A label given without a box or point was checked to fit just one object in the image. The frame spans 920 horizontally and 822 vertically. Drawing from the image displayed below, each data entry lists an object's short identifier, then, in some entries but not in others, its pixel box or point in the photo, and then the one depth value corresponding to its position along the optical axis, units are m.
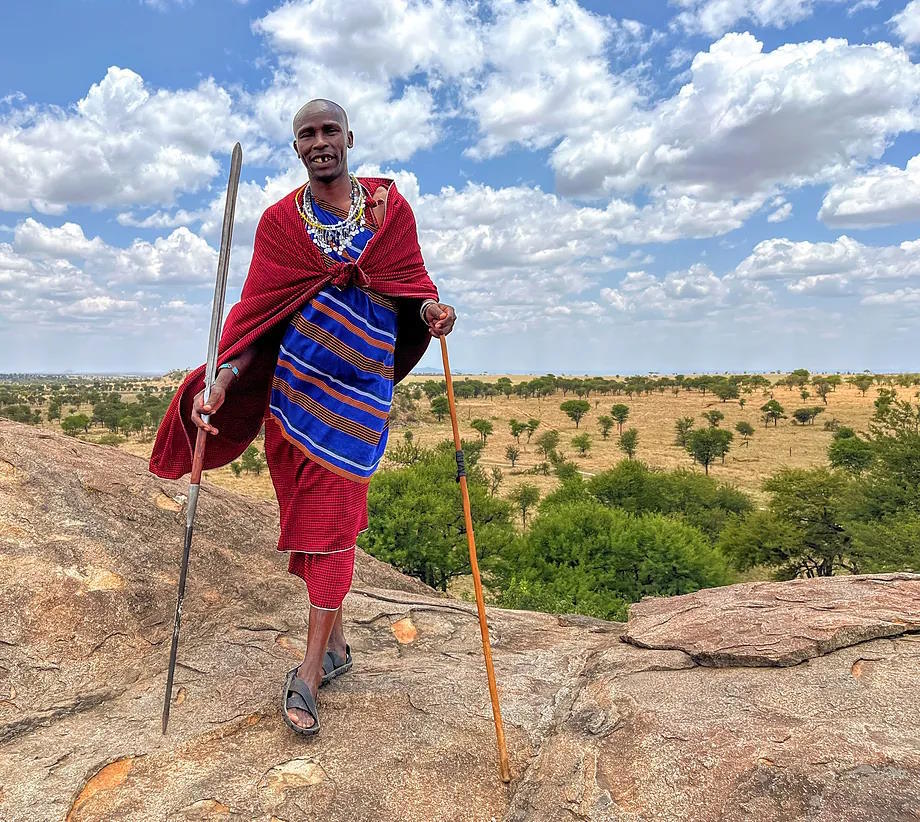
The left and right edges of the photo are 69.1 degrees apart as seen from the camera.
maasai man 3.69
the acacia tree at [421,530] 15.14
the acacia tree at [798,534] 21.17
